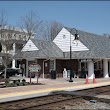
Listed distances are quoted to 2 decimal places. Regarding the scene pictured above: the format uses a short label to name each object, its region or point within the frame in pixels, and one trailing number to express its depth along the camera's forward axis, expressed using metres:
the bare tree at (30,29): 54.75
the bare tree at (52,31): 61.35
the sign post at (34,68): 23.77
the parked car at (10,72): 35.03
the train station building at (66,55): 31.73
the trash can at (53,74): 30.33
